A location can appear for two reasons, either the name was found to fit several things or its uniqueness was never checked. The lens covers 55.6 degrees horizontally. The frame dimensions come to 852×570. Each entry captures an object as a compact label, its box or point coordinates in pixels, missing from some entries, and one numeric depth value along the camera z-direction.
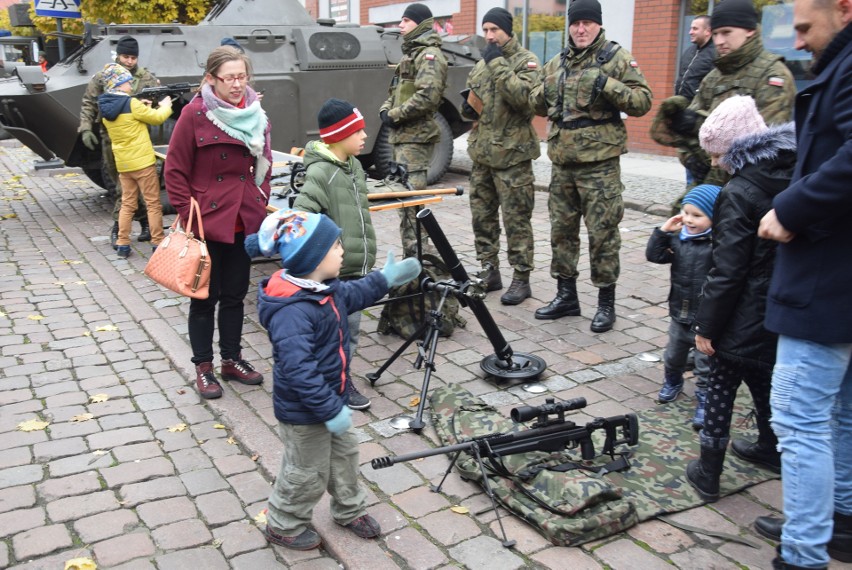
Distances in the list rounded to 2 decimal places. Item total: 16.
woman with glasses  4.16
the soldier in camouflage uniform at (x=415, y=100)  6.14
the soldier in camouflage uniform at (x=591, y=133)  5.10
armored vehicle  8.86
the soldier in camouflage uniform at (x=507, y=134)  5.79
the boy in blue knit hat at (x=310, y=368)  2.82
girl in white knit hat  2.97
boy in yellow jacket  7.43
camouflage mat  3.11
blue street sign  11.47
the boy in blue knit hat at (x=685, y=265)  3.77
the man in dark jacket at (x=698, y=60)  6.38
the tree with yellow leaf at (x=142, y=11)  13.80
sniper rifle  3.28
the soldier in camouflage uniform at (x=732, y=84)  4.28
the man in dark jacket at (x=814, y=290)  2.51
